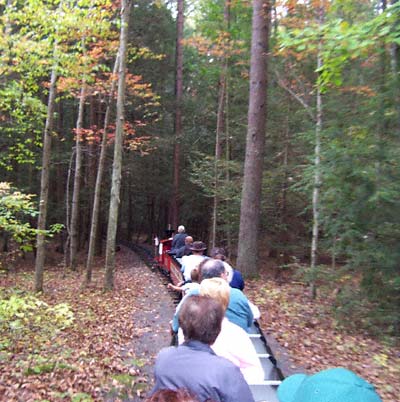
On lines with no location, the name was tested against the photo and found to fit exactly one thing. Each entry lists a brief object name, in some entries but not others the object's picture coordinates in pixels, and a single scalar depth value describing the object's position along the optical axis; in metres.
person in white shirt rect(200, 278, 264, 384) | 3.37
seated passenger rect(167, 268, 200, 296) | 5.28
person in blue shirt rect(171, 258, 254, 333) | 4.35
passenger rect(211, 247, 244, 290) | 6.20
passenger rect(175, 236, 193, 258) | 11.45
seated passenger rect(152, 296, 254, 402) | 2.34
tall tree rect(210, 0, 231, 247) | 18.30
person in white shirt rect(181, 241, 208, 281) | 7.55
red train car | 11.68
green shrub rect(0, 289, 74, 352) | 5.95
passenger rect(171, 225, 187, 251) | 13.46
